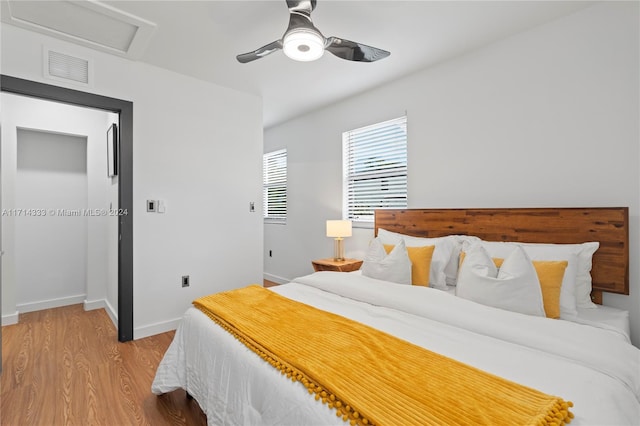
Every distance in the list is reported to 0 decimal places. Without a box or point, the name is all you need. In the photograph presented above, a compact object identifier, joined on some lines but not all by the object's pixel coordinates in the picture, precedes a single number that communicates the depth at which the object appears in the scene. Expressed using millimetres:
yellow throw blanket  896
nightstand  3391
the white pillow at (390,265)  2346
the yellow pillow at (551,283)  1748
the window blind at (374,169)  3373
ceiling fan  1877
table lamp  3559
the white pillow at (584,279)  1968
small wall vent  2496
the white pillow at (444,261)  2410
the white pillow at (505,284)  1704
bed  1079
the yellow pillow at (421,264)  2365
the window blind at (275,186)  5012
